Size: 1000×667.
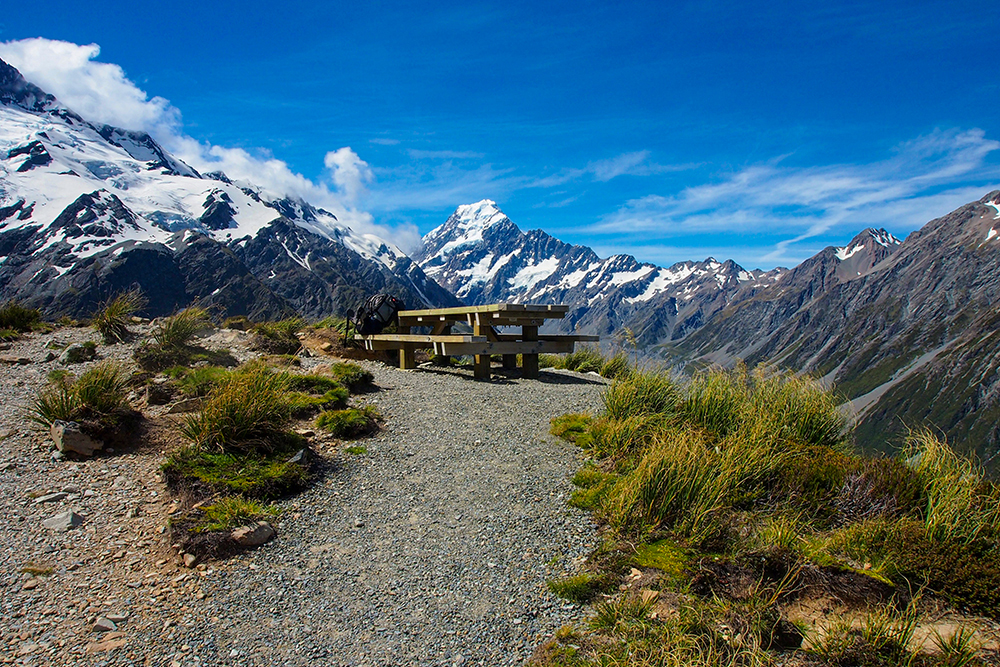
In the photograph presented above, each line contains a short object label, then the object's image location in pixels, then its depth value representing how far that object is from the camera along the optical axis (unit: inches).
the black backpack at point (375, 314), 613.3
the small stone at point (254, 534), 213.2
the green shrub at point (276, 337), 584.1
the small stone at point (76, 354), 476.7
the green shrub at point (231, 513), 217.0
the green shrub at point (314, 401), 353.4
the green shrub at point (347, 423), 332.8
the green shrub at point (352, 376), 435.2
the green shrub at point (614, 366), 623.5
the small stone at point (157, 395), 362.8
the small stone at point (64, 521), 215.3
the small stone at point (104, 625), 163.3
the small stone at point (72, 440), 273.9
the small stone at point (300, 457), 276.3
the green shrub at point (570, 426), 334.6
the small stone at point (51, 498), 233.5
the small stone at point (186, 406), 343.9
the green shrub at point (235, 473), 247.8
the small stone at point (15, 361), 461.6
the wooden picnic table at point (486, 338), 502.0
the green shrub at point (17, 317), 595.5
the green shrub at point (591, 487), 243.3
